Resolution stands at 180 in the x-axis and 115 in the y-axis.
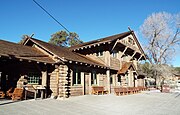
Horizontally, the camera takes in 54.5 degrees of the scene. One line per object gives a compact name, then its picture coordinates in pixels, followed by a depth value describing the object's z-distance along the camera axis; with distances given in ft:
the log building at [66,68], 43.34
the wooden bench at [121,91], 52.44
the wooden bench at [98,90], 53.93
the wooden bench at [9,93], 39.55
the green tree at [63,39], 153.07
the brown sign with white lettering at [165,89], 74.24
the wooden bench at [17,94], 37.18
